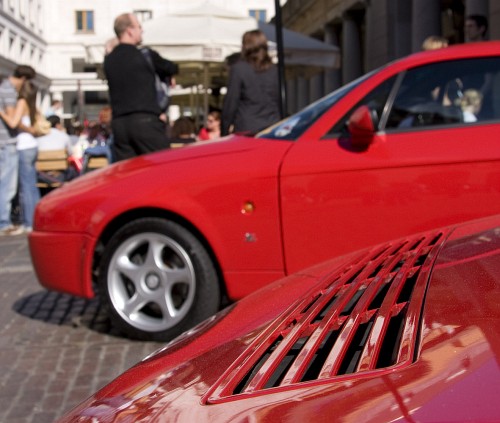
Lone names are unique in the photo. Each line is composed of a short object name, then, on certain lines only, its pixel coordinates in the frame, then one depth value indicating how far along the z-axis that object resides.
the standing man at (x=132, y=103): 7.33
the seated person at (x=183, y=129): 11.98
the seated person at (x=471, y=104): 4.84
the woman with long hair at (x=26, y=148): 11.42
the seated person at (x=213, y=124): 12.84
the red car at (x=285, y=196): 4.70
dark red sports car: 1.45
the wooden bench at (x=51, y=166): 13.84
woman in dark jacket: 8.00
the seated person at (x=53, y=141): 14.11
